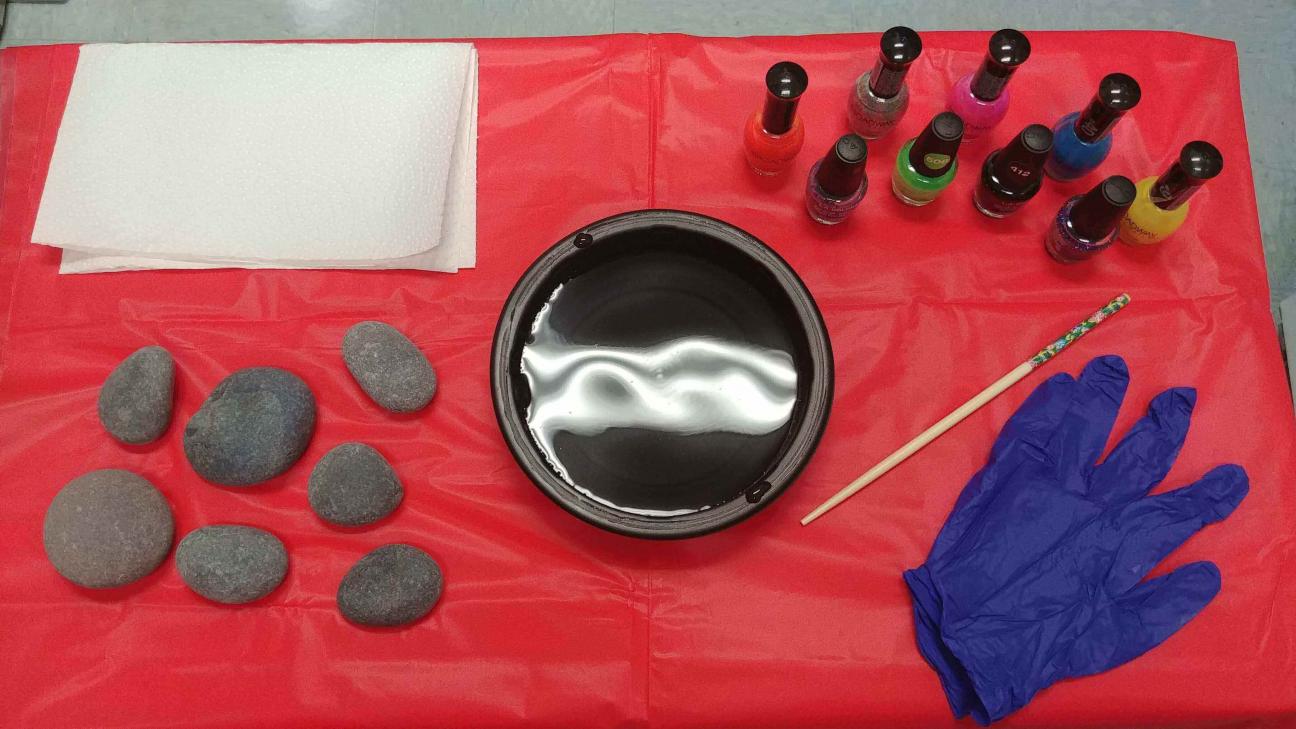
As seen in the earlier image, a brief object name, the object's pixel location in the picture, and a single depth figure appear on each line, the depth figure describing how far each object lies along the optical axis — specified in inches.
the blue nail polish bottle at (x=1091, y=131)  28.6
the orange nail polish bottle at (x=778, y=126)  28.7
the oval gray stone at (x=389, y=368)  30.3
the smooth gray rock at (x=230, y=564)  28.5
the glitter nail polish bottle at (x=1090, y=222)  28.8
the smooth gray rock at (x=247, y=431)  29.1
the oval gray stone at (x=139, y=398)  30.0
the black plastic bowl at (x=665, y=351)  26.8
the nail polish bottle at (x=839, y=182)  28.5
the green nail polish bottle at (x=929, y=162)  28.7
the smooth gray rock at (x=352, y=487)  29.2
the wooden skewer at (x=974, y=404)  30.1
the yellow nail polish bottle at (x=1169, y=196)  27.8
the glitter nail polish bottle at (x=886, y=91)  29.2
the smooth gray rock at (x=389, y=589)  28.5
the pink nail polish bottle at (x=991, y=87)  29.1
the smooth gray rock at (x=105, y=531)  28.5
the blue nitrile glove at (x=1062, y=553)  28.5
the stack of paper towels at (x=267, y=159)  32.4
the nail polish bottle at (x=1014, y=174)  29.4
